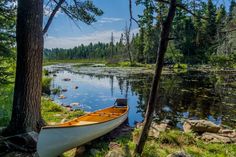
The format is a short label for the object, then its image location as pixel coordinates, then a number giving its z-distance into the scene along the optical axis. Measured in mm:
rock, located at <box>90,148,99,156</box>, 4010
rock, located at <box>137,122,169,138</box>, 4383
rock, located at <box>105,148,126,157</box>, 3193
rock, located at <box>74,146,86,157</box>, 4193
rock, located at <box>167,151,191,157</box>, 2894
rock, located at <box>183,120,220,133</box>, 5372
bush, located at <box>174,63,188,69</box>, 29185
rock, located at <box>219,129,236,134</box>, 5468
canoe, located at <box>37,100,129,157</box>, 3418
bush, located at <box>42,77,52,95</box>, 12308
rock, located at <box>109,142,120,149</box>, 4004
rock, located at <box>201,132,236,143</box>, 4544
